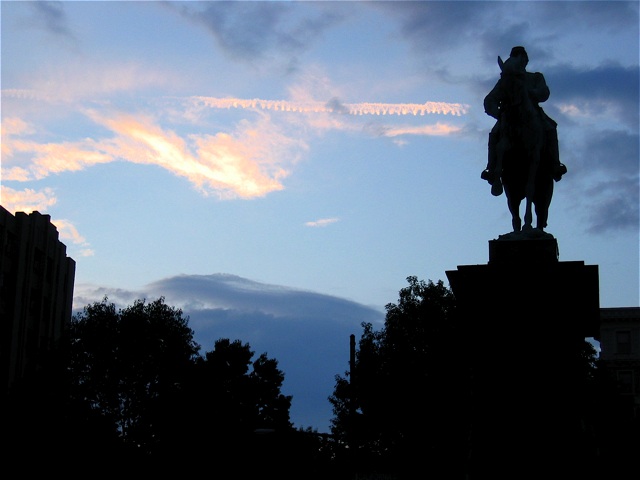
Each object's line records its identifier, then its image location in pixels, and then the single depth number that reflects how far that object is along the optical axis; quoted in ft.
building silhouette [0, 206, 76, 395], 211.20
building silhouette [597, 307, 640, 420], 270.07
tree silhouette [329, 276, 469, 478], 156.97
